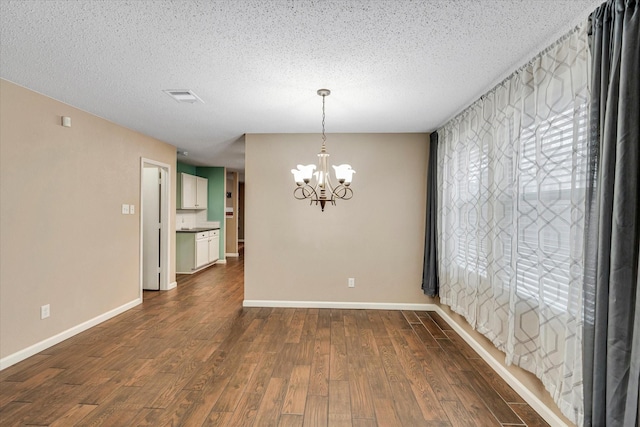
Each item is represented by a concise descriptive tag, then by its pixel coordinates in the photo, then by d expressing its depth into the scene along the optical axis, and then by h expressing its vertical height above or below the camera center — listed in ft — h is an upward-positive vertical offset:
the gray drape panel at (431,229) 13.35 -1.03
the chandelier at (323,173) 8.64 +0.89
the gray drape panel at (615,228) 4.44 -0.31
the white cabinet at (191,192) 21.49 +0.76
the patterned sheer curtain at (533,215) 5.68 -0.19
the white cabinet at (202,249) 21.48 -3.34
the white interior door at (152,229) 17.11 -1.53
